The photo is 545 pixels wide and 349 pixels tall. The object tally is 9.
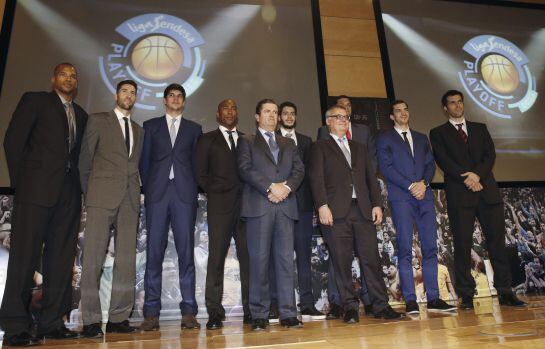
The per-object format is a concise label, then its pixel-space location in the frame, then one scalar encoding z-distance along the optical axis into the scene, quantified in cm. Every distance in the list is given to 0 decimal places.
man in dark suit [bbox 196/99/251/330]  306
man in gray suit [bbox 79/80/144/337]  283
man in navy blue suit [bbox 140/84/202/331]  307
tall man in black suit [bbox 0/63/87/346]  261
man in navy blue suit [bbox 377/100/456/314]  340
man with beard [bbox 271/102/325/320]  343
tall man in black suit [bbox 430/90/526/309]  346
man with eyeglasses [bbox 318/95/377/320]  335
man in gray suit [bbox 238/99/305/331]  280
